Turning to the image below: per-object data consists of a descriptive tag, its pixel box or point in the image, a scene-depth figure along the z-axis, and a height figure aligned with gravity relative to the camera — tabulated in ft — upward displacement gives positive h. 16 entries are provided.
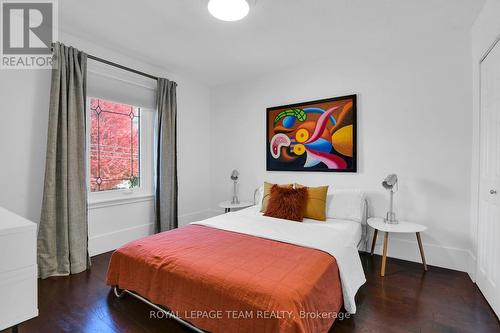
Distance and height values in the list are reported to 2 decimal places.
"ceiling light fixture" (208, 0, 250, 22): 6.20 +3.88
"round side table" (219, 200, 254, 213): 12.02 -1.97
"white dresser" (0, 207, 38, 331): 3.83 -1.70
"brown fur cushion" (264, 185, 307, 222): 8.82 -1.42
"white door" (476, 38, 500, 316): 6.03 -0.53
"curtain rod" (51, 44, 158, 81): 8.85 +3.71
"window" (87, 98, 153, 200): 10.03 +0.69
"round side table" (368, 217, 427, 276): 7.84 -2.00
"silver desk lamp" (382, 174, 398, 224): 8.41 -0.77
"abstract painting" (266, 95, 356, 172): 10.07 +1.20
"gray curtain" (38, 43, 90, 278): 7.80 -0.40
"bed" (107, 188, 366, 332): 4.34 -2.23
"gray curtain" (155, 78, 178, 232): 11.22 +0.28
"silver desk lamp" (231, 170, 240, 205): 12.47 -0.77
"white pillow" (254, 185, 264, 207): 10.85 -1.43
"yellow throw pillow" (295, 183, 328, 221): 8.93 -1.43
